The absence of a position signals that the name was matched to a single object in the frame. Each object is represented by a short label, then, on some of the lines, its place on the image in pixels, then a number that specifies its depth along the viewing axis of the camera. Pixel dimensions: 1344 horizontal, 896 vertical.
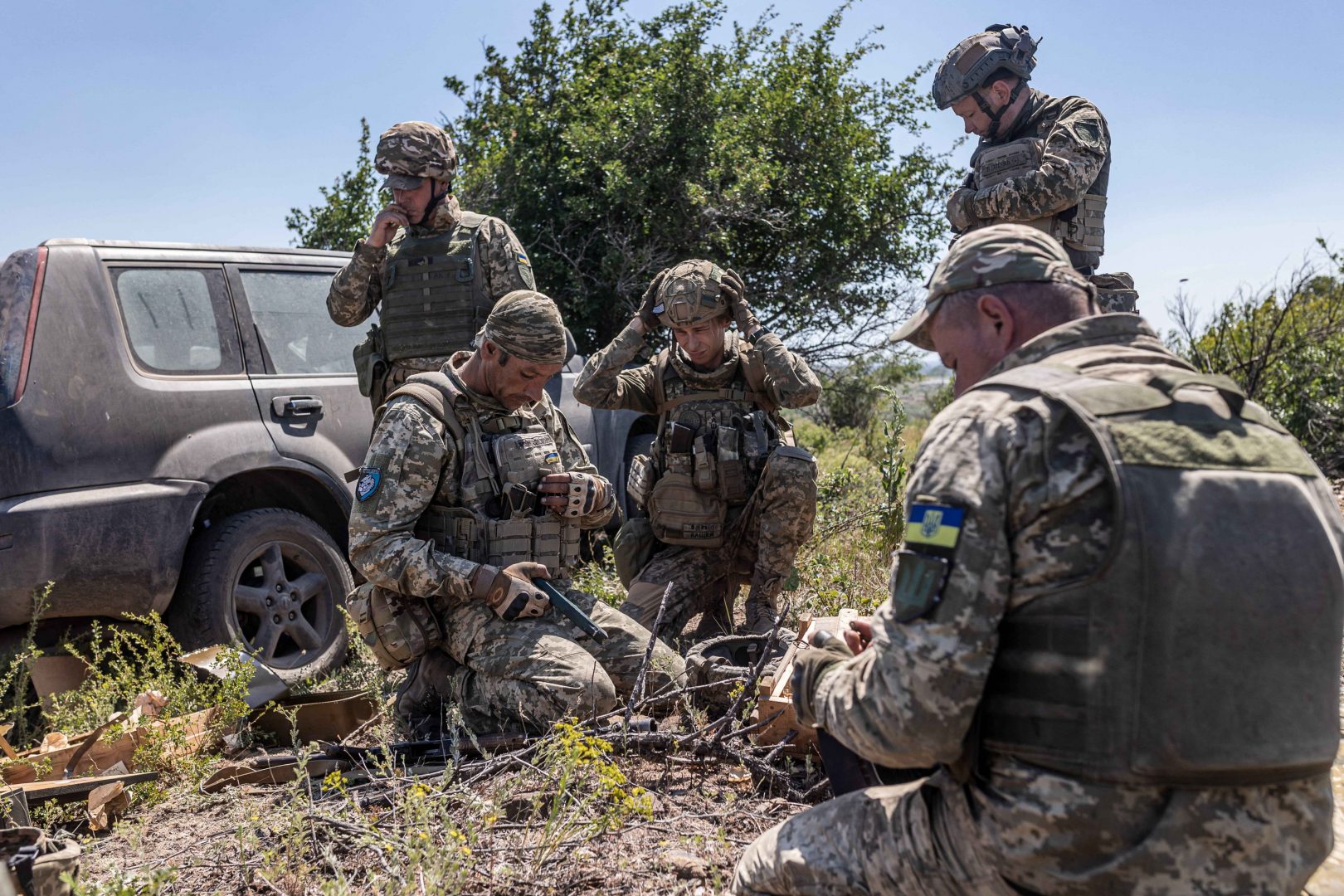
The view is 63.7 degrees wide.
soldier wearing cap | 1.78
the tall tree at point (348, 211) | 12.21
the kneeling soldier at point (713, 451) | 4.93
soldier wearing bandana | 3.77
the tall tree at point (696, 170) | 10.62
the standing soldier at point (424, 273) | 4.96
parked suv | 4.16
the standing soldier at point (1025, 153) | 4.56
